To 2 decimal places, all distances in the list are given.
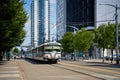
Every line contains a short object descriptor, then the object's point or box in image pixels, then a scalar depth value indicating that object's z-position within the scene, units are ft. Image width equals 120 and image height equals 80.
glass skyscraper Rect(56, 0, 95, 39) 424.87
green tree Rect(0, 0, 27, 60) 121.08
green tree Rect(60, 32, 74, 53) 345.72
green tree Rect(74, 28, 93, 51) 299.38
